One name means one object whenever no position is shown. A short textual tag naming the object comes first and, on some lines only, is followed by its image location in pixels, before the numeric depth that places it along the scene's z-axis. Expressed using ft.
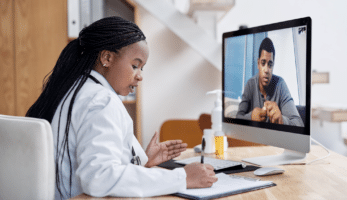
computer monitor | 3.60
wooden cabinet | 7.95
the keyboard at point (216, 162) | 3.66
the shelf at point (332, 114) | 7.45
